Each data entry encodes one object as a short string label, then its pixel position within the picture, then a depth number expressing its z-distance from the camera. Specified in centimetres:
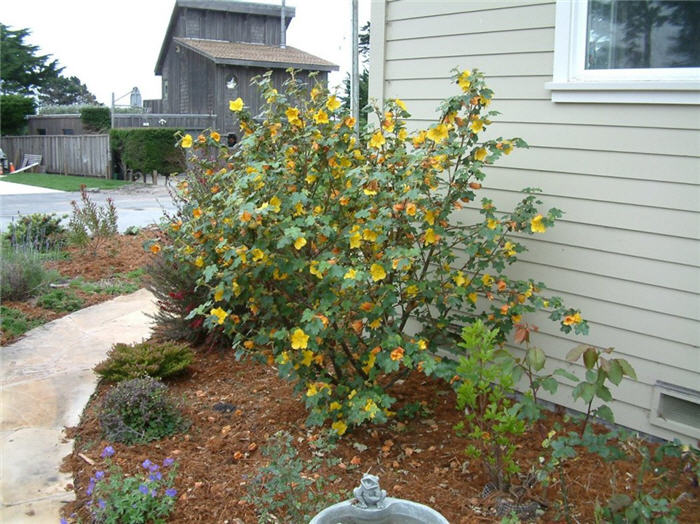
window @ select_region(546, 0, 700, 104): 307
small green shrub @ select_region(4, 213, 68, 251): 759
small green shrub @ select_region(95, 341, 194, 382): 401
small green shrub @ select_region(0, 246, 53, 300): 575
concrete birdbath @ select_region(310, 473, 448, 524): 188
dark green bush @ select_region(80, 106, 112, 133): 2434
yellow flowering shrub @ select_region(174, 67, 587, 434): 299
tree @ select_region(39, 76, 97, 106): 4097
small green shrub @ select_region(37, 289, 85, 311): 583
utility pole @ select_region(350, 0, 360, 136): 623
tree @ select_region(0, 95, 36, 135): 2665
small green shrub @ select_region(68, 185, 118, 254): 783
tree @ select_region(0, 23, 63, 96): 3475
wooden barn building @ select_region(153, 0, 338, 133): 2386
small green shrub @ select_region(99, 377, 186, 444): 339
